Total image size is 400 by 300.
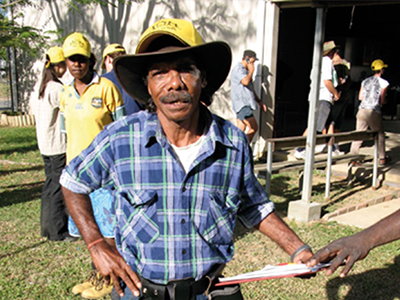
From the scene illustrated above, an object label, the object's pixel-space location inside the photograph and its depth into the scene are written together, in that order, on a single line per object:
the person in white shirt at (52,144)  4.95
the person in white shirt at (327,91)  8.00
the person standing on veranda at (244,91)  8.39
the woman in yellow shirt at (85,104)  3.89
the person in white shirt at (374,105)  8.16
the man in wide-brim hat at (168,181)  1.81
